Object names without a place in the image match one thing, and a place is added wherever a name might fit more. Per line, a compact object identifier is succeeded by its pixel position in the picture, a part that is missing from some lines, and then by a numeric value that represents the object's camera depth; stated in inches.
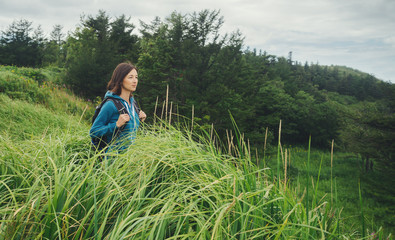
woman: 90.4
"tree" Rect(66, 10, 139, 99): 600.4
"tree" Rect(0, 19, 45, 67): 978.7
